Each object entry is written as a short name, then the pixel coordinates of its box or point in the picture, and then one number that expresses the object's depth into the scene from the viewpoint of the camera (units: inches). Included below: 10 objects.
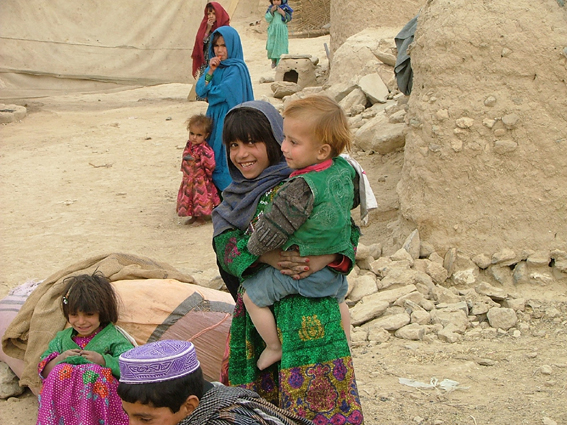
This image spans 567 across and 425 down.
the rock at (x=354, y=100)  316.8
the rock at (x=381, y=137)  252.4
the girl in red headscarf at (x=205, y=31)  314.0
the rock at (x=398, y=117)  264.1
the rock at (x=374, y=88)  310.7
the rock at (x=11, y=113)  384.8
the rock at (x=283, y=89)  428.8
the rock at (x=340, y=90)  333.1
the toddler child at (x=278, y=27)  557.0
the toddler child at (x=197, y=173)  234.1
